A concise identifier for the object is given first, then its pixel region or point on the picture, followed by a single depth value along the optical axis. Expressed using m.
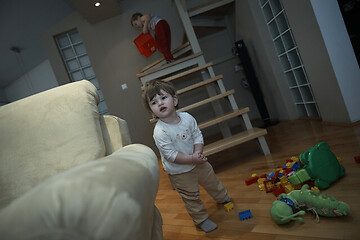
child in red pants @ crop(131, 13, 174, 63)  2.87
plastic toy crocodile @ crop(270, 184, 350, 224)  0.90
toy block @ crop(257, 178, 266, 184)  1.42
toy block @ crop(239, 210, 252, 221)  1.13
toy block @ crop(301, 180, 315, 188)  1.20
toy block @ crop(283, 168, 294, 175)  1.36
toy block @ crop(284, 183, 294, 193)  1.20
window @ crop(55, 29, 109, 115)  4.18
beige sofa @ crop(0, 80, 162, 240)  0.36
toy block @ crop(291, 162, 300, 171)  1.35
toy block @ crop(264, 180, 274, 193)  1.31
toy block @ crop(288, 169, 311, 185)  1.16
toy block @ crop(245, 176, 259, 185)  1.50
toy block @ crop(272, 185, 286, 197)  1.22
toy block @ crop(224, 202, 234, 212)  1.28
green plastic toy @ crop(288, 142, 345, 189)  1.12
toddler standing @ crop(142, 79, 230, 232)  1.19
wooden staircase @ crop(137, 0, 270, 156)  1.95
